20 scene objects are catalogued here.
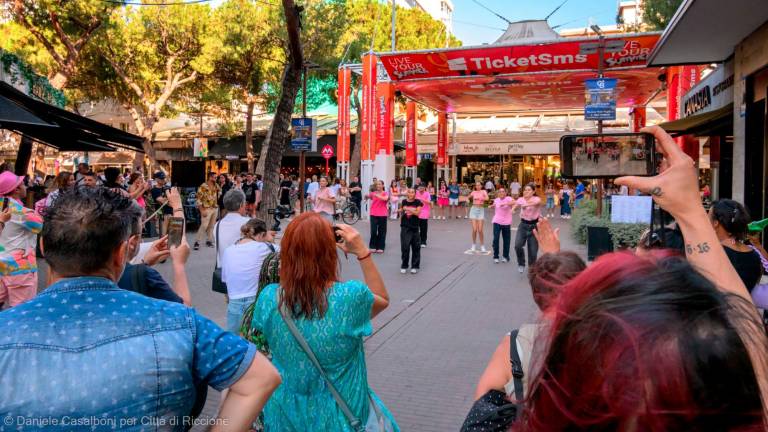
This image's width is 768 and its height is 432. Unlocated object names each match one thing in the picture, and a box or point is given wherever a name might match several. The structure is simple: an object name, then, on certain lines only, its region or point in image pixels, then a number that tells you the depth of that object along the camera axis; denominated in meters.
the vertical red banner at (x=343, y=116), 24.08
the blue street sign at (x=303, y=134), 14.14
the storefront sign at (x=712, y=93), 12.67
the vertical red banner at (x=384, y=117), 23.70
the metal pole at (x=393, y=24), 25.54
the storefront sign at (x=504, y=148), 33.53
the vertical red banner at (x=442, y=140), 31.67
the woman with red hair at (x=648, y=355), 0.78
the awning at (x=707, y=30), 8.93
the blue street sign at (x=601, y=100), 14.41
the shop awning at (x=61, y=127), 7.64
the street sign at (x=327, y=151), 25.93
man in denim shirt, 1.43
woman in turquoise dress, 2.80
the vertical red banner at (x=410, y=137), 27.75
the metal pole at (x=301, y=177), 12.19
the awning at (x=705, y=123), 11.95
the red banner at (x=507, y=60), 20.77
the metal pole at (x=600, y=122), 14.08
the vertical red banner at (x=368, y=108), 23.56
